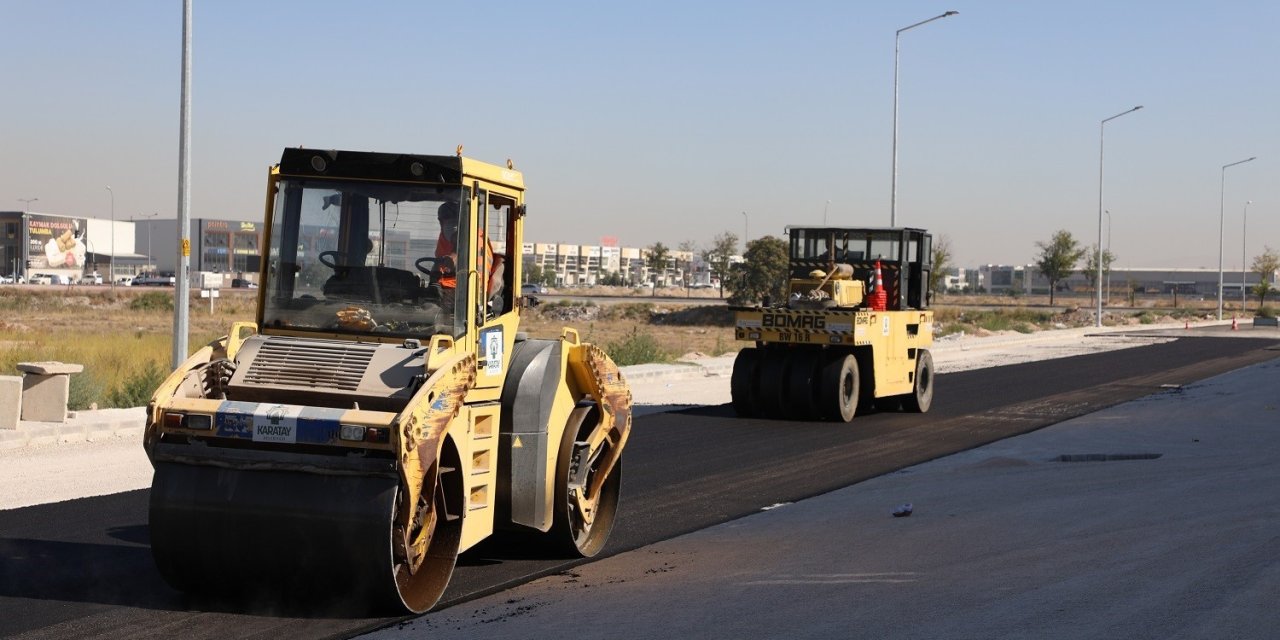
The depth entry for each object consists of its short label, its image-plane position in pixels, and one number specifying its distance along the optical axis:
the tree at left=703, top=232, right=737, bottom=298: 106.08
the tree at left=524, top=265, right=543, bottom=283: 148.98
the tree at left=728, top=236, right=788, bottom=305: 79.19
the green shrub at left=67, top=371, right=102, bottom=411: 18.00
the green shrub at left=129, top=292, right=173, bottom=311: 69.07
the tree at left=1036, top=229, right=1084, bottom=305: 107.19
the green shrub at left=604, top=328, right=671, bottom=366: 32.07
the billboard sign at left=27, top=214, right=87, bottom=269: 129.25
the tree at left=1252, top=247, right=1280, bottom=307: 114.85
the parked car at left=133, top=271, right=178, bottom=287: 105.38
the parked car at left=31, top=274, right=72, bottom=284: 113.91
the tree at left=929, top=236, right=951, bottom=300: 82.54
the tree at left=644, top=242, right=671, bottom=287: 129.50
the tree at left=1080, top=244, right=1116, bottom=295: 114.06
